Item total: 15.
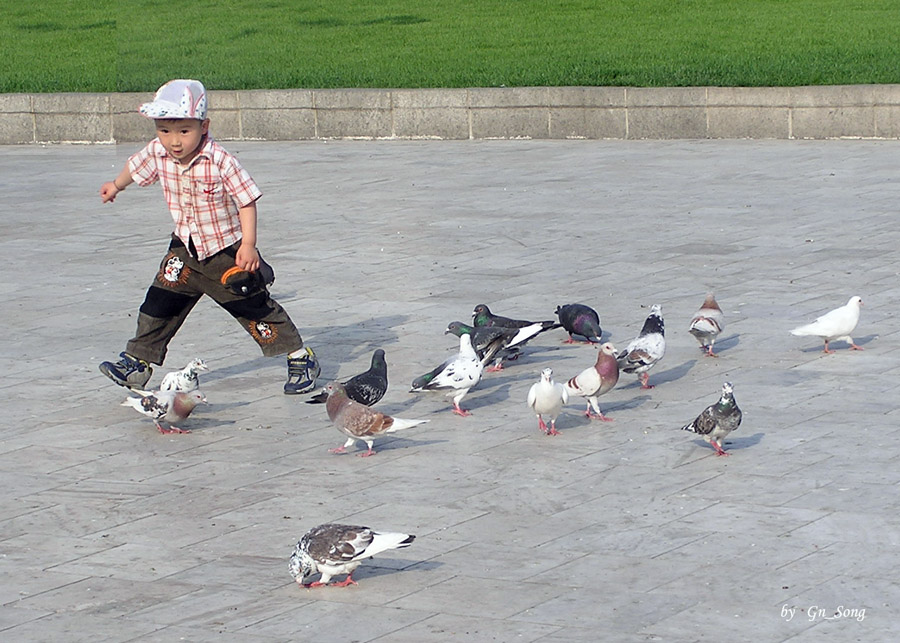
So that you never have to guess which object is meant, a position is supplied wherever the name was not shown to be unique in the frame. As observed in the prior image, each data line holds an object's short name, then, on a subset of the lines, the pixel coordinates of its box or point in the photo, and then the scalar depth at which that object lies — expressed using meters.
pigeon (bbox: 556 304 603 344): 15.56
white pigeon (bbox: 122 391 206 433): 13.26
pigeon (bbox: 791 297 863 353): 14.88
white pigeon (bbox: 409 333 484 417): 13.47
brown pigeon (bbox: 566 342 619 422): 13.21
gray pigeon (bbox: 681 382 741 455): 12.00
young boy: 13.51
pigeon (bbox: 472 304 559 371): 15.03
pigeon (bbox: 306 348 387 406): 13.22
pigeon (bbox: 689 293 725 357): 14.87
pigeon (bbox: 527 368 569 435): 12.69
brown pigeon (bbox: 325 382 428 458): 12.25
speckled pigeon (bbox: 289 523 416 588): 9.58
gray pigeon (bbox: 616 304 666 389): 13.95
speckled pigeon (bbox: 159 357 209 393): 13.62
